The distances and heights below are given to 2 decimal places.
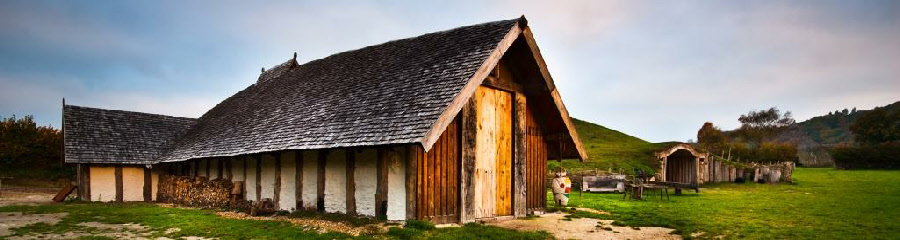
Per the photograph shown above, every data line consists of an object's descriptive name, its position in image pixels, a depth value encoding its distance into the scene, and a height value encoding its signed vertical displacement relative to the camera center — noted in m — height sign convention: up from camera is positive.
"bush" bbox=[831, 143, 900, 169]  52.97 -1.95
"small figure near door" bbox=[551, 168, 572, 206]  17.03 -1.42
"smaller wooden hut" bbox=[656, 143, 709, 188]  31.31 -1.50
